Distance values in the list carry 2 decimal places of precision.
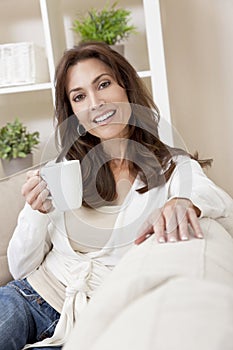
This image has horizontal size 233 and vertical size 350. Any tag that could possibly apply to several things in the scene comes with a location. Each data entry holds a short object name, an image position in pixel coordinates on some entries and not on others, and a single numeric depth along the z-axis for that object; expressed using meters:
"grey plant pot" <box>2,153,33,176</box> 2.36
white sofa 0.63
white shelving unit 2.32
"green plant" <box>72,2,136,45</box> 2.23
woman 1.40
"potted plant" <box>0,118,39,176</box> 2.34
